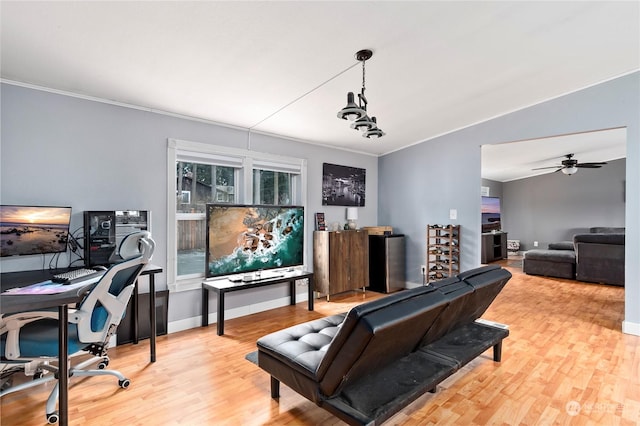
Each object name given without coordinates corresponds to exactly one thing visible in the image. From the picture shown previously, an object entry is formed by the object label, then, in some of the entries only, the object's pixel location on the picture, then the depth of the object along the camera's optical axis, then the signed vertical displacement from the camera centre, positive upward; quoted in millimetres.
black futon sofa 1482 -848
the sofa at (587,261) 5457 -902
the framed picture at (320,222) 4703 -141
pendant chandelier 2299 +726
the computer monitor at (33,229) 2365 -134
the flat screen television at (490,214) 8617 -35
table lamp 5066 -55
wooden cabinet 4504 -715
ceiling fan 6500 +994
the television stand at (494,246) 7853 -880
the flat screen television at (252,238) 3422 -303
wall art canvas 4875 +445
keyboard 2186 -461
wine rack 4809 -602
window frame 3342 +580
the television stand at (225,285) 3279 -803
